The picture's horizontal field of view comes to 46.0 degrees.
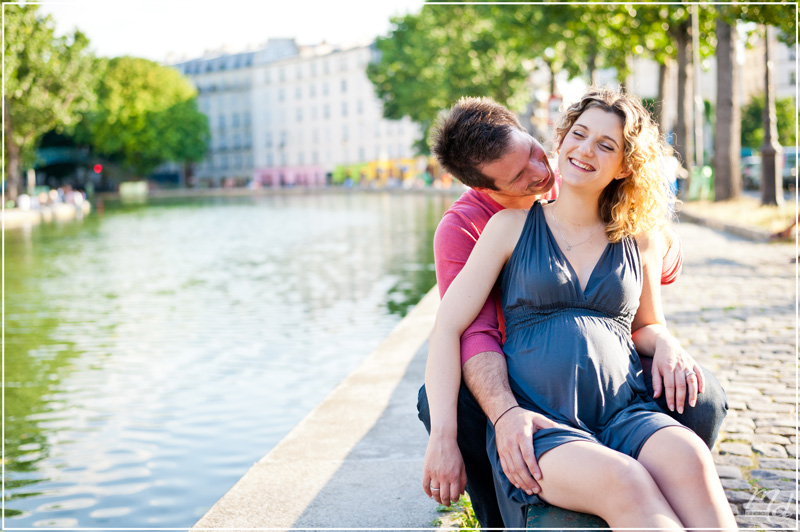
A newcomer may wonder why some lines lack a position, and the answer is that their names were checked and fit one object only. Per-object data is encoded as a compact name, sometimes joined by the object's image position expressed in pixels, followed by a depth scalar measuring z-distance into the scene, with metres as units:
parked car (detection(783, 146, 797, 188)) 35.97
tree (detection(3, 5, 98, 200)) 50.44
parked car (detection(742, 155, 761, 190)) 40.36
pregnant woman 2.65
